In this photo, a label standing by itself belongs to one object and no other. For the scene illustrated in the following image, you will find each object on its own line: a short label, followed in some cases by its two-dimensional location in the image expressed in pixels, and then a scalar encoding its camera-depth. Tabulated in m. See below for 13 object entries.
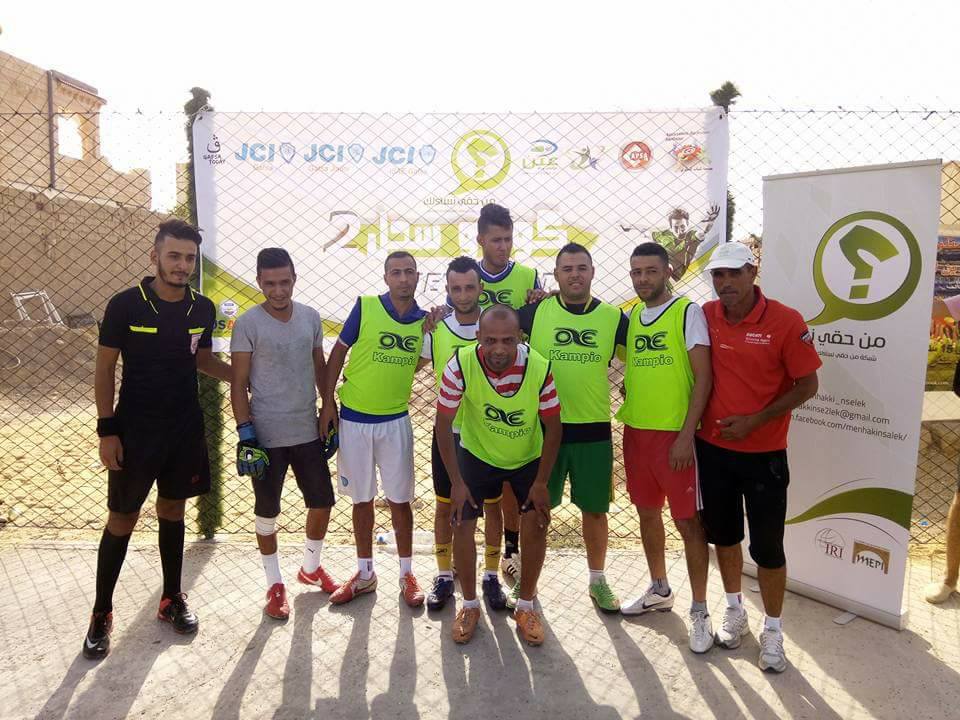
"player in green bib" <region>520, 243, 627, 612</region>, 3.36
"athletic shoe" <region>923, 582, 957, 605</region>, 3.63
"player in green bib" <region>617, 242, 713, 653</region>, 3.13
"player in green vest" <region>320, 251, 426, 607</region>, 3.52
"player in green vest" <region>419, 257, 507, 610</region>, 3.39
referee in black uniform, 3.04
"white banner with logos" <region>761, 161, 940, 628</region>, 3.27
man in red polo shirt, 2.96
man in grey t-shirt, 3.36
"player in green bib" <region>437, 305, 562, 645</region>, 3.07
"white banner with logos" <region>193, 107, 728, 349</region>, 4.08
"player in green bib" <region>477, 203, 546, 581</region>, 3.64
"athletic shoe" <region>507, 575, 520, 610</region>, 3.54
